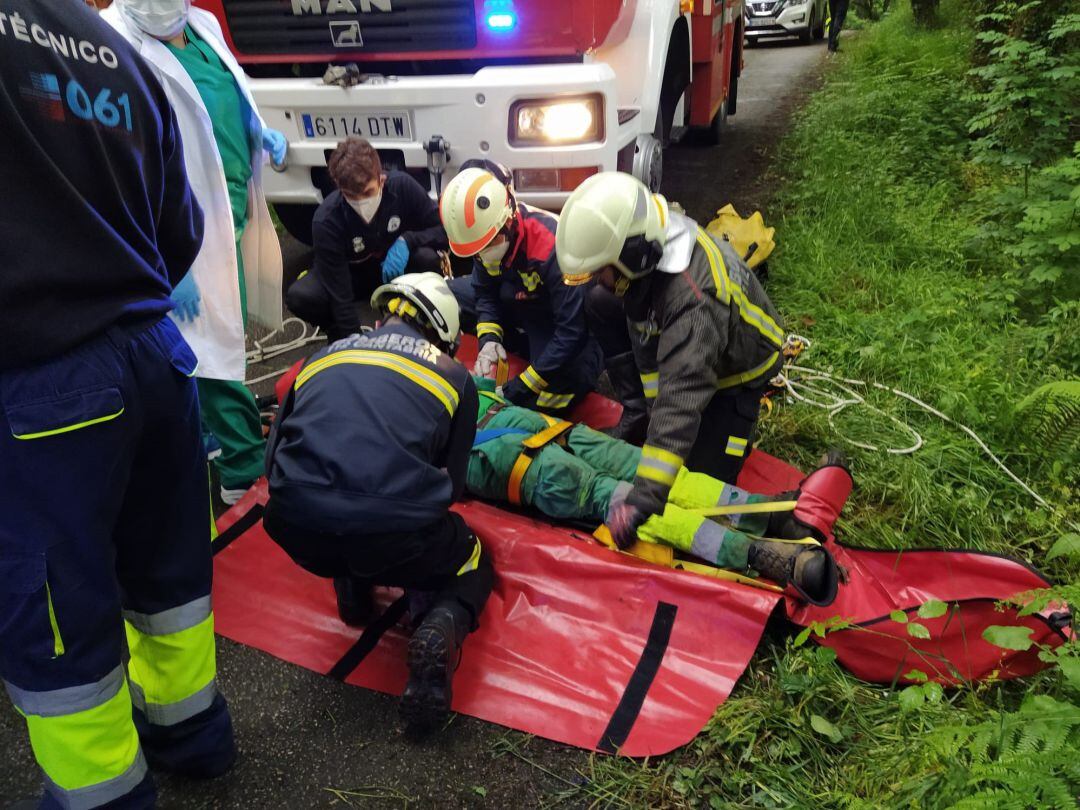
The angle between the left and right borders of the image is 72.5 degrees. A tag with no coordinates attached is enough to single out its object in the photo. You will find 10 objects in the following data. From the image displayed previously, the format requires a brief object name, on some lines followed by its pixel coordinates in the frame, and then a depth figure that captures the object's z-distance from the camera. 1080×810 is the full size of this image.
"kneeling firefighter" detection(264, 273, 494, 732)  2.00
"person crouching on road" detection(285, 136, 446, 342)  3.83
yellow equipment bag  4.43
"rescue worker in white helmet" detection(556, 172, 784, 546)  2.26
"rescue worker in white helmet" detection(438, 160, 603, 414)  2.96
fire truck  3.56
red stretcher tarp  2.10
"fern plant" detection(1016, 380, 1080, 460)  2.83
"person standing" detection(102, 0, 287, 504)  2.40
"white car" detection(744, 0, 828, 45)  13.91
